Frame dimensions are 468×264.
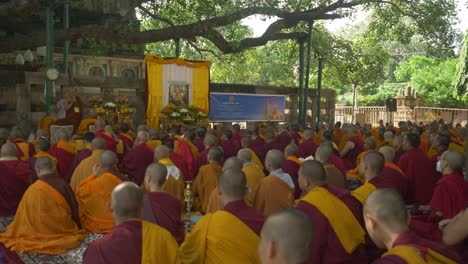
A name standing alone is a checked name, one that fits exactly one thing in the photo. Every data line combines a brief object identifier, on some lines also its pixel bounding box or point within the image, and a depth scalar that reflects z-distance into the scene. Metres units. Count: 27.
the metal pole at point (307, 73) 18.20
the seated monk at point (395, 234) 2.69
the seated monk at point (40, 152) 7.43
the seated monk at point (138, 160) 8.69
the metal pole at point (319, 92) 19.47
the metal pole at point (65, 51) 15.23
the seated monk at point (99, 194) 6.21
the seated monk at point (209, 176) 7.21
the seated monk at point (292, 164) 7.31
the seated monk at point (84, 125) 12.05
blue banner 17.56
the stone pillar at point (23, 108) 12.82
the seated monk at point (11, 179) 7.07
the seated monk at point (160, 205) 4.90
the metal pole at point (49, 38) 13.08
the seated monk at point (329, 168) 6.22
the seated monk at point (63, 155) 8.36
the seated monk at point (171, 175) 6.99
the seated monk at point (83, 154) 8.02
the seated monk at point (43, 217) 5.68
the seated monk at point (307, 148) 9.68
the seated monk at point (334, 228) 4.18
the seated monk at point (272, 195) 5.77
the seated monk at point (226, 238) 3.82
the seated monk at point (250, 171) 6.72
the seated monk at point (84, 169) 7.18
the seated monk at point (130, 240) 3.37
